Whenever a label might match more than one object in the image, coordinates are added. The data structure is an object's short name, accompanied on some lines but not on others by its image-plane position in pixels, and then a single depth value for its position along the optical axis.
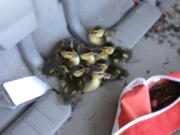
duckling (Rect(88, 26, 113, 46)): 1.25
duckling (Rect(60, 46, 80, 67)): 1.14
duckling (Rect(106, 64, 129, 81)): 1.23
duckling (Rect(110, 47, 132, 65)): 1.26
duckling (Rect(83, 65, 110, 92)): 1.12
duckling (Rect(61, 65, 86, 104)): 1.12
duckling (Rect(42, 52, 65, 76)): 1.14
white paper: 1.09
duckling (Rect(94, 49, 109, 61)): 1.22
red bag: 0.92
